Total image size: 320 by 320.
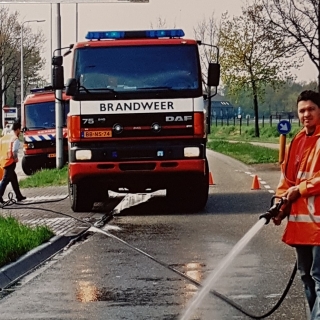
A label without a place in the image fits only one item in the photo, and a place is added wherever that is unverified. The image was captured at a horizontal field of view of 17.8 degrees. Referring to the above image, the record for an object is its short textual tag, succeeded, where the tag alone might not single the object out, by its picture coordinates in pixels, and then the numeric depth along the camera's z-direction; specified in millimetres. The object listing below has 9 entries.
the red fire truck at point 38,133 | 33938
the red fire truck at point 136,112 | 16688
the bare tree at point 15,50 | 64250
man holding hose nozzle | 6609
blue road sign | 36078
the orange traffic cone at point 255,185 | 23797
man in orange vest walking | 20656
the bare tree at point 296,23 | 36491
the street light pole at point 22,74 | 61062
